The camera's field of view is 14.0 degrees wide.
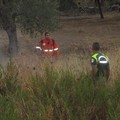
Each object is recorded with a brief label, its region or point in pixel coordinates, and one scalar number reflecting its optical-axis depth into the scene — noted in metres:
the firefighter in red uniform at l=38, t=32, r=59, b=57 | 15.59
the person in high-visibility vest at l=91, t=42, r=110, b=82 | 8.52
